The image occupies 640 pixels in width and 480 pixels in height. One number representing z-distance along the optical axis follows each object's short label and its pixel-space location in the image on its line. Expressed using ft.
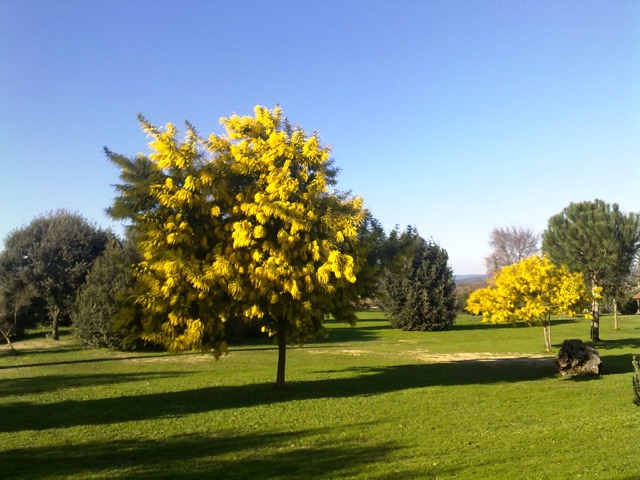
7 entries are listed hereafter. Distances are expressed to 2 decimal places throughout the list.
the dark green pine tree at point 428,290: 142.31
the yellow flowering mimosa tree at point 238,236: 41.24
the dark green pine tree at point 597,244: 97.40
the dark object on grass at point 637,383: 32.86
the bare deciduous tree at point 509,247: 272.72
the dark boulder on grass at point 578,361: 57.52
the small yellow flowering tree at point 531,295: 72.74
